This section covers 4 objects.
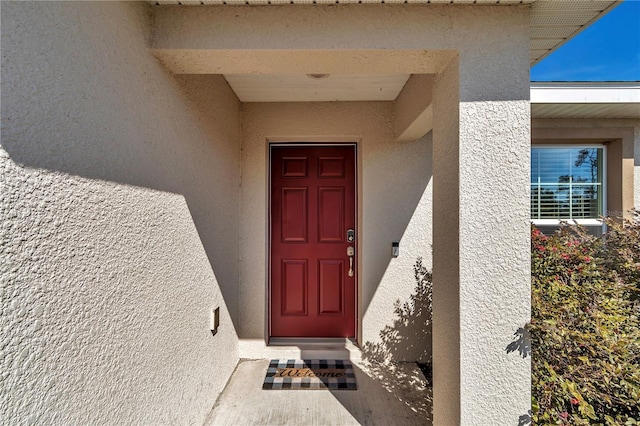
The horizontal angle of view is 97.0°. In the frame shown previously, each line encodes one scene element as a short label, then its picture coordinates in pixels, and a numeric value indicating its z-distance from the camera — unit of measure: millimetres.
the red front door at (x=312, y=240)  3256
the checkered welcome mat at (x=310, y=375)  2559
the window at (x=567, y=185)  3766
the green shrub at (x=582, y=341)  1501
